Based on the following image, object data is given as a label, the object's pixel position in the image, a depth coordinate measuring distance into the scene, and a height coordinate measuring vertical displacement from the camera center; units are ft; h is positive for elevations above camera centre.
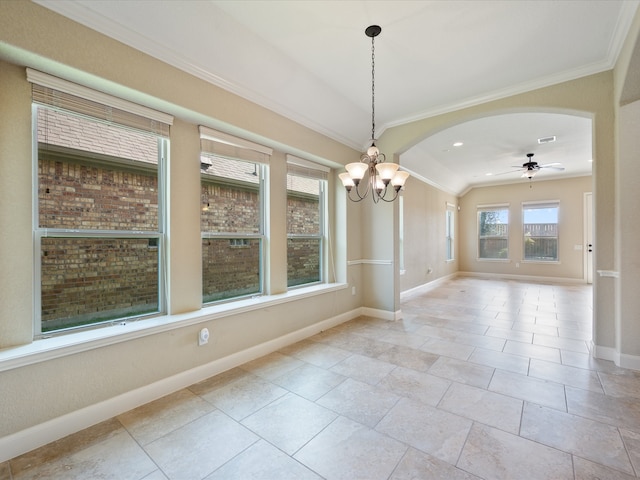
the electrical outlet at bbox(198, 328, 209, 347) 8.56 -2.96
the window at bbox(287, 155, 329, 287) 12.76 +0.92
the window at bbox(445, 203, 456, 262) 29.38 +0.80
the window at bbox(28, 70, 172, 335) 6.58 +0.90
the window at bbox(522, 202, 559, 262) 27.04 +0.66
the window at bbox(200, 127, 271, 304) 9.55 +0.90
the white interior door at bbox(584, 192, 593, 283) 25.23 +0.14
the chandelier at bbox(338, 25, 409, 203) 8.36 +2.13
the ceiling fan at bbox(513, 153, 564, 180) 19.31 +4.96
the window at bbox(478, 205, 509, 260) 29.48 +0.65
